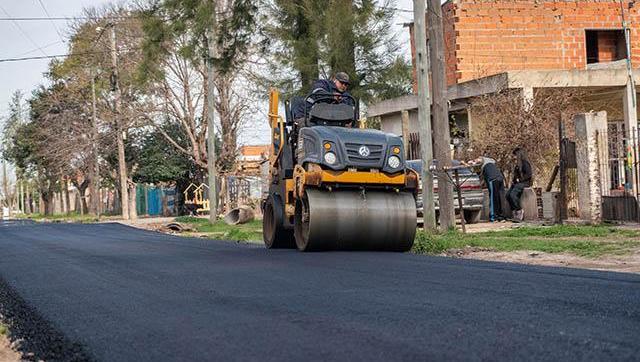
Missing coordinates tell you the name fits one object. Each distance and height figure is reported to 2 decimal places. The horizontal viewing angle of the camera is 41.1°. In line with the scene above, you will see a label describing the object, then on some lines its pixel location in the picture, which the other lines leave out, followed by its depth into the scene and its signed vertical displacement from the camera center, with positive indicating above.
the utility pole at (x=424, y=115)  16.88 +1.28
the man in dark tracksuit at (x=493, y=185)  20.77 -0.22
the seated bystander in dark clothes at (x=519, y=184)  20.20 -0.22
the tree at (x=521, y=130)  23.19 +1.24
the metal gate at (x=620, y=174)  17.08 -0.09
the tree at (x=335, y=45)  22.64 +3.75
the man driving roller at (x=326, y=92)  14.27 +1.54
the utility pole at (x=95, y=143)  47.22 +2.94
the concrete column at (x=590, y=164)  17.30 +0.15
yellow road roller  12.98 -0.12
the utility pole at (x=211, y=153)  30.51 +1.33
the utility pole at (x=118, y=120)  41.84 +3.76
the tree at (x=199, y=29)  22.23 +4.35
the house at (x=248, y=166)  41.66 +1.07
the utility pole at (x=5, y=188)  115.28 +1.65
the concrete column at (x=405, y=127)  26.47 +1.64
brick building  30.47 +5.03
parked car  20.58 -0.38
